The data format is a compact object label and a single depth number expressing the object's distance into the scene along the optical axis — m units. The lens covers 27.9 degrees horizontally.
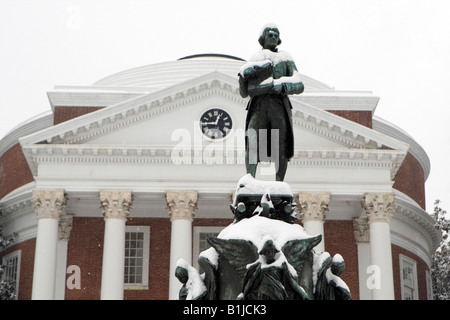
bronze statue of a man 9.72
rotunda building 37.75
